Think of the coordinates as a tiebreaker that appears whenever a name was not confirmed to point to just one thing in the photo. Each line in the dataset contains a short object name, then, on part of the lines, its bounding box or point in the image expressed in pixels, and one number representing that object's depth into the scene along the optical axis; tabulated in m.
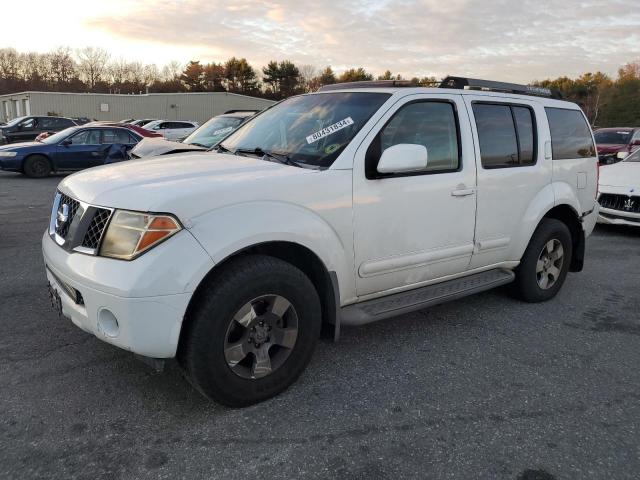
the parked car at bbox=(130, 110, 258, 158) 6.84
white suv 2.48
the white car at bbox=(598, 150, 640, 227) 7.56
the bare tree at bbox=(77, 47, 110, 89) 87.19
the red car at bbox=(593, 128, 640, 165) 14.20
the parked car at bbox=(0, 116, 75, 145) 20.61
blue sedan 13.63
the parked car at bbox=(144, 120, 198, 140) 23.31
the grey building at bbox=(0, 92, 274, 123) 47.84
